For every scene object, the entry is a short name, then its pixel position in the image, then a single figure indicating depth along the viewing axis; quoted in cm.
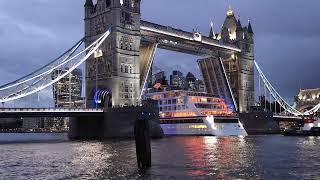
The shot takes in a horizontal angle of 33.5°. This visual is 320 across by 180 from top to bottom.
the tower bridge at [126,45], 10125
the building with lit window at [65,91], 10986
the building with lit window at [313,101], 19650
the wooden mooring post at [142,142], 3878
